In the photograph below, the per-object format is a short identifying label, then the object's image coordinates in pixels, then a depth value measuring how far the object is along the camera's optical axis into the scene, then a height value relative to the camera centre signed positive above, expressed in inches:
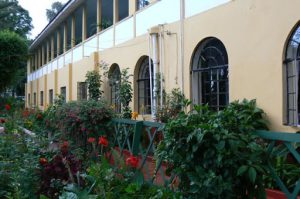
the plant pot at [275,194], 114.5 -41.6
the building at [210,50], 170.9 +43.2
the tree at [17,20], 1055.1 +377.9
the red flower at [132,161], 107.1 -25.2
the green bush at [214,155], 76.0 -16.9
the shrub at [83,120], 176.3 -14.2
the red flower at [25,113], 348.9 -19.1
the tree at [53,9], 1534.5 +529.6
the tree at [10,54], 686.9 +119.9
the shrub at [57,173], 113.1 -32.3
